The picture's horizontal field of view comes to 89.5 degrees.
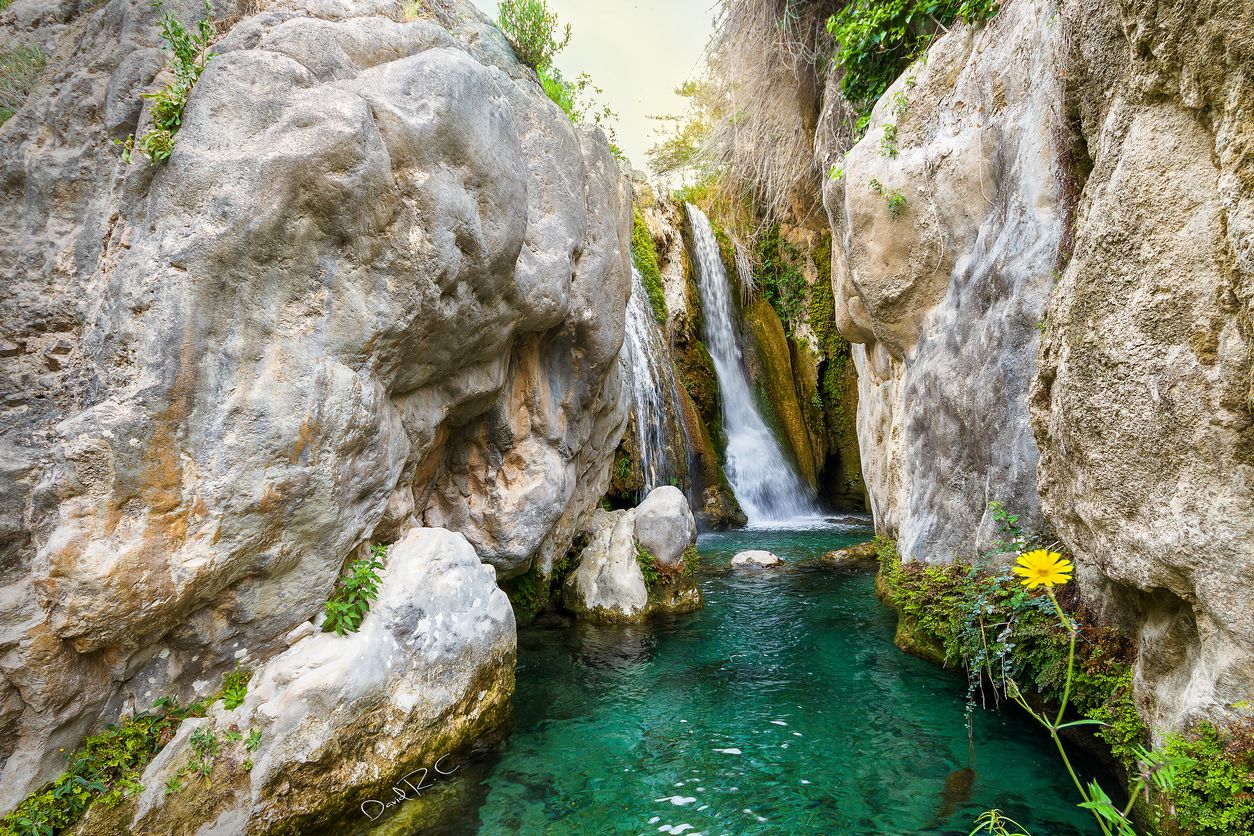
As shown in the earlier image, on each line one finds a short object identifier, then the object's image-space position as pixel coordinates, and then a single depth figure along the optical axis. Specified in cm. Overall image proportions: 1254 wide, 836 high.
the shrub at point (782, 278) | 1756
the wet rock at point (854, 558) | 1045
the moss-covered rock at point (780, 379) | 1612
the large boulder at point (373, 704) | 365
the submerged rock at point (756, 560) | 1050
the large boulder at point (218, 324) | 354
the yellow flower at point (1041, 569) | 221
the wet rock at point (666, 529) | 877
